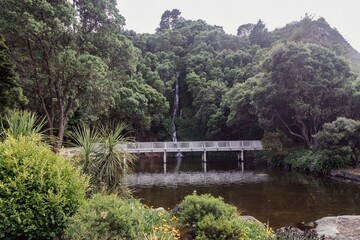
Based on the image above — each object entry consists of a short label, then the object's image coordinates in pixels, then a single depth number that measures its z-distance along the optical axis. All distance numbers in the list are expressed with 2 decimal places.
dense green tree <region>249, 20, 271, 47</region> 49.09
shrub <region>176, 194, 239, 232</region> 4.53
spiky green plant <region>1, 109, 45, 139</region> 5.43
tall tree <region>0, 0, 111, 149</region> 12.24
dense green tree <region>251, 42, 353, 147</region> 20.69
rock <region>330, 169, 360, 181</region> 15.55
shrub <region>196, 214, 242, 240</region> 4.08
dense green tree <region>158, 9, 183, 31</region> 73.19
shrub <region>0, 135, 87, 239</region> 3.47
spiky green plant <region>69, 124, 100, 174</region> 5.93
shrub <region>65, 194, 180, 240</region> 3.42
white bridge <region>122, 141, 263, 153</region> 23.91
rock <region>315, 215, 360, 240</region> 6.54
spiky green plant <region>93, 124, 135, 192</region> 5.92
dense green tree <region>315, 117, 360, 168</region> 16.98
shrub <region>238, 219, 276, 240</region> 4.56
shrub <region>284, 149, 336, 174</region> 17.77
